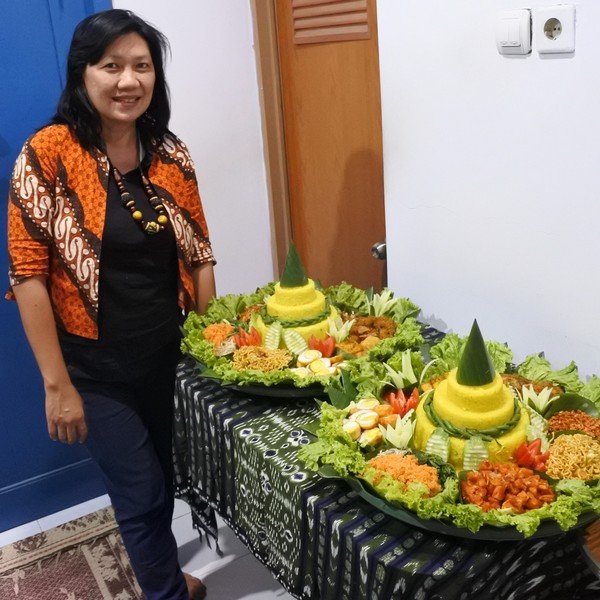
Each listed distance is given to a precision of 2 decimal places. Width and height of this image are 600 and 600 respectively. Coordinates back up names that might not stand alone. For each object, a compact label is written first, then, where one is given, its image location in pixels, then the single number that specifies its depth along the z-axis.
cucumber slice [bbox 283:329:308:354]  1.50
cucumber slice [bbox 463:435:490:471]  1.10
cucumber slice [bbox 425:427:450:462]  1.11
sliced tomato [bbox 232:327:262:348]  1.53
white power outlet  1.22
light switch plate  1.30
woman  1.46
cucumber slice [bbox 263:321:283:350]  1.51
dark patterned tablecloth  1.02
